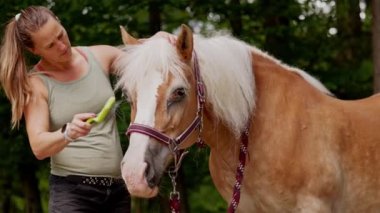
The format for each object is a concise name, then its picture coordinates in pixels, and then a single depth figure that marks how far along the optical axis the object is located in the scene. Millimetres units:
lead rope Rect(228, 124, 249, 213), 3700
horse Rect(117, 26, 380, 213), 3244
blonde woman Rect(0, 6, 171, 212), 3338
